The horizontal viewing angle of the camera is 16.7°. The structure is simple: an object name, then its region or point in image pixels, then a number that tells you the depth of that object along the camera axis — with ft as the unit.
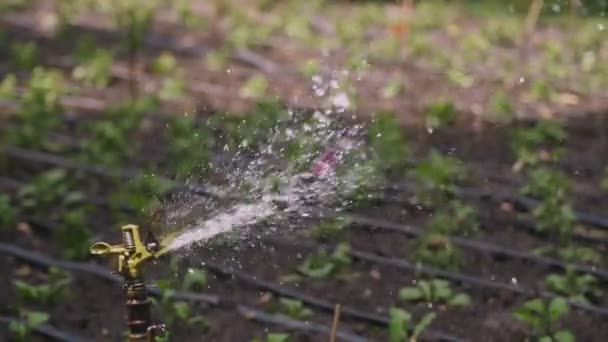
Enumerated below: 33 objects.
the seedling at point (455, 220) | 26.03
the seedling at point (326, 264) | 23.76
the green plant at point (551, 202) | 26.07
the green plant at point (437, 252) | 24.68
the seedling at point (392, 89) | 35.75
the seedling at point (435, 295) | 22.86
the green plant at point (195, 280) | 22.21
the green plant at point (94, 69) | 38.24
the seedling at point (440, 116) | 32.67
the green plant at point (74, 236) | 25.37
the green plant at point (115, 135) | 31.03
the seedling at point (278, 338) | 20.43
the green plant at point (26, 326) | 21.21
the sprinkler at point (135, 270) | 13.87
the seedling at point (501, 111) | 33.32
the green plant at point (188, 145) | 18.74
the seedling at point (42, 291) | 23.04
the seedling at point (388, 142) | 21.97
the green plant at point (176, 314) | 21.61
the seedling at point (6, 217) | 26.87
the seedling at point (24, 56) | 39.77
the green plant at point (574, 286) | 23.35
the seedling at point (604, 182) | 28.59
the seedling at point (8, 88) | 35.94
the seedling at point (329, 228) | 22.19
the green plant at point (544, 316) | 21.24
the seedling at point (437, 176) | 27.35
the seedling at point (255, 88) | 36.00
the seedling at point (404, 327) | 20.98
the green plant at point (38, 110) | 32.31
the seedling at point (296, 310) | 22.22
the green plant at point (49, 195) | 27.84
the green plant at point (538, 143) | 30.00
